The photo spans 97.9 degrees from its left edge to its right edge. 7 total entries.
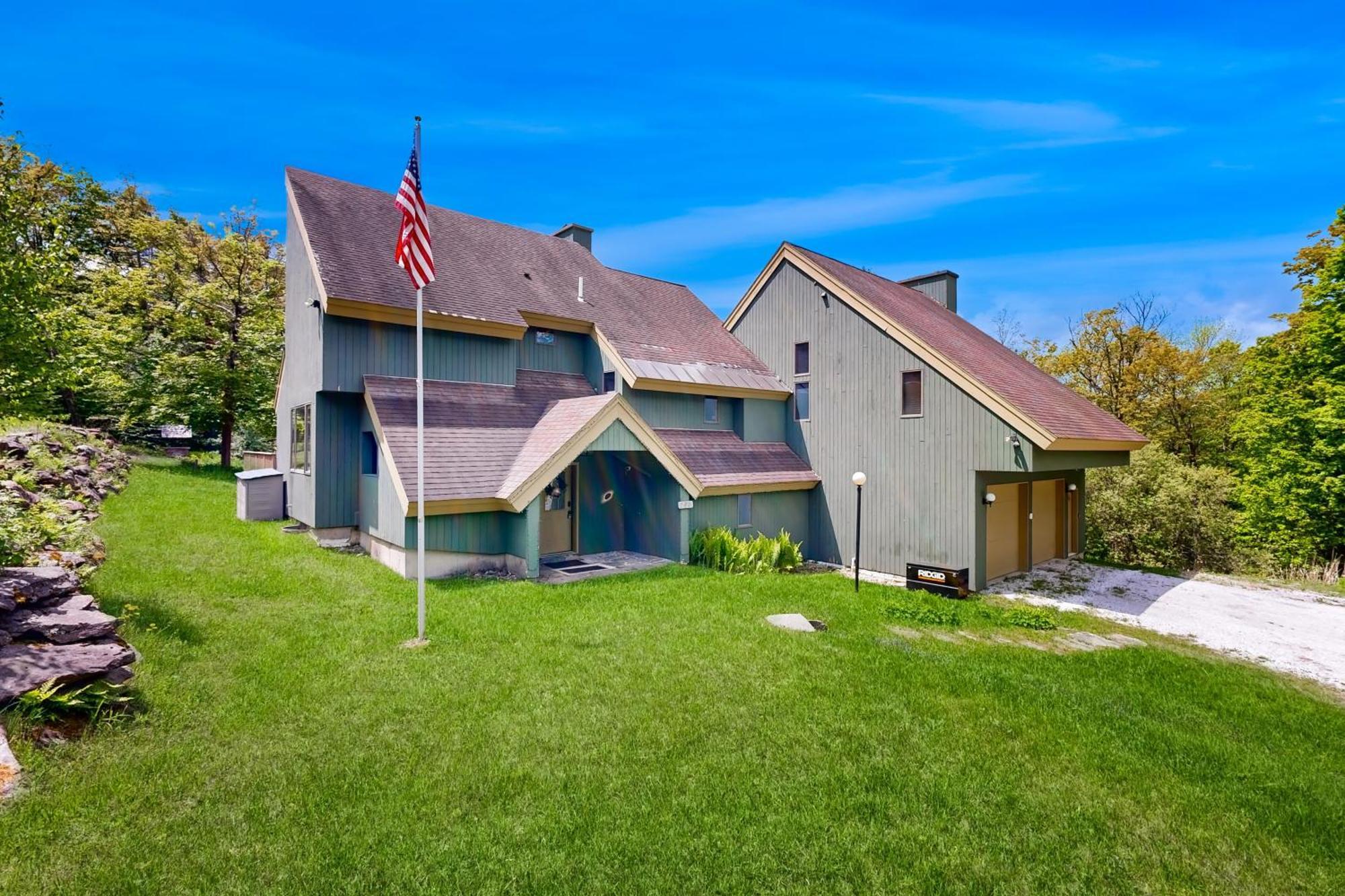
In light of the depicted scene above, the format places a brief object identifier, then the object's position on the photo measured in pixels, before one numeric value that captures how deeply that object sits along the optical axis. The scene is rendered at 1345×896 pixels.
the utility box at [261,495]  15.84
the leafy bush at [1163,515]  17.67
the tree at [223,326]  24.86
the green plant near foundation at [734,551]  13.34
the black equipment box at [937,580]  12.13
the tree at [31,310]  7.86
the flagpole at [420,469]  7.95
